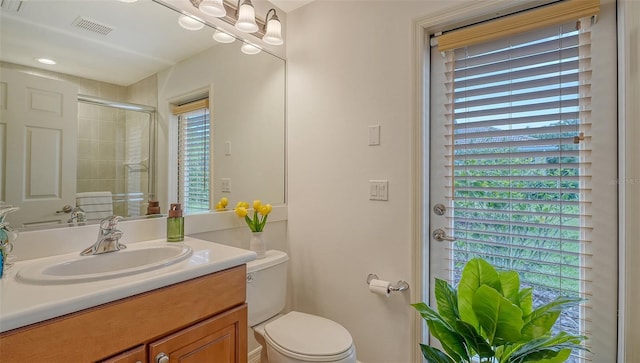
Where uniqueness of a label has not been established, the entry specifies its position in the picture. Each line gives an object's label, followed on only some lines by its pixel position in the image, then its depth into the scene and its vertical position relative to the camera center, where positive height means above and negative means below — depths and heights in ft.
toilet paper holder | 5.07 -1.75
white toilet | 4.20 -2.33
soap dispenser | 4.37 -0.62
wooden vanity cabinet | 2.27 -1.32
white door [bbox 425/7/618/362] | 3.91 -0.16
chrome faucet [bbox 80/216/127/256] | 3.59 -0.70
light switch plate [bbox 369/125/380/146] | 5.41 +0.88
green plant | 3.23 -1.61
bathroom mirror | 3.59 +1.67
